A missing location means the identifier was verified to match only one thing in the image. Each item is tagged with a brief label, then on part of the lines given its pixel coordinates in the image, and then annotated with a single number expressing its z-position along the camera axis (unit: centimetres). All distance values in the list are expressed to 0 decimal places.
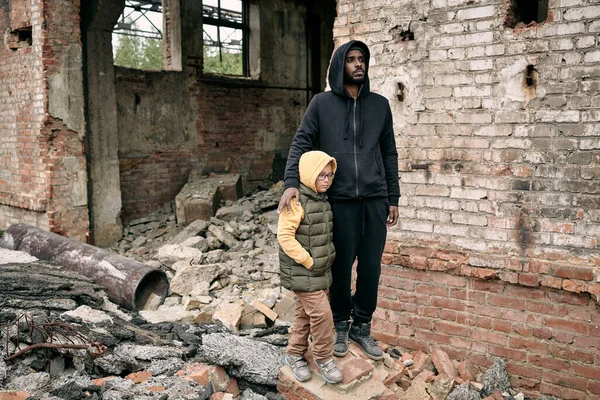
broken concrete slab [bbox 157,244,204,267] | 719
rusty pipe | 571
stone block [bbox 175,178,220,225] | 875
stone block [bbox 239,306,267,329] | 521
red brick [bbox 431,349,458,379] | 445
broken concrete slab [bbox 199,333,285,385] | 367
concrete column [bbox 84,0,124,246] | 805
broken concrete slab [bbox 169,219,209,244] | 794
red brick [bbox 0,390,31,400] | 325
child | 307
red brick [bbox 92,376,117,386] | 363
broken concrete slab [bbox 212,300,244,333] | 504
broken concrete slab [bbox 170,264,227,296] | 622
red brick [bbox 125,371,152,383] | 373
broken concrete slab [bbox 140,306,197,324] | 534
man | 329
